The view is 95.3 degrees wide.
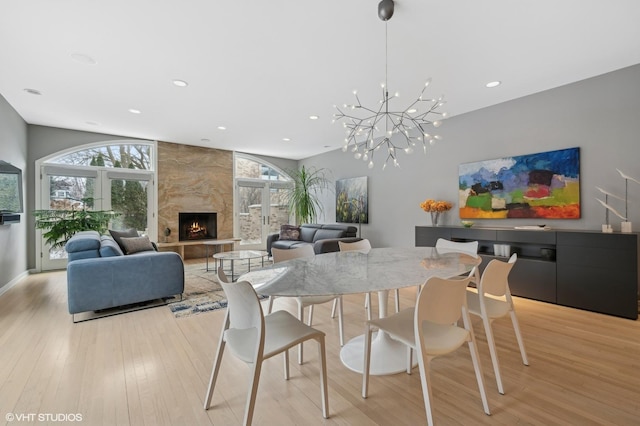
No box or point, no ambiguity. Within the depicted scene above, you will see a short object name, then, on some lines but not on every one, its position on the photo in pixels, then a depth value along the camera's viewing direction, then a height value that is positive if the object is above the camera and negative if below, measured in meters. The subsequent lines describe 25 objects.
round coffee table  4.21 -0.63
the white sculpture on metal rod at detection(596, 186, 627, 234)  3.04 +0.01
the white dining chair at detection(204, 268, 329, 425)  1.31 -0.65
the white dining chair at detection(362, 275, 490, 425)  1.38 -0.66
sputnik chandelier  4.14 +1.52
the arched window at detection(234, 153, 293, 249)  7.58 +0.39
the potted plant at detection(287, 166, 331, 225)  7.07 +0.49
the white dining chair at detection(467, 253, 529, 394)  1.77 -0.64
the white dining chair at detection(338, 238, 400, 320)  3.06 -0.36
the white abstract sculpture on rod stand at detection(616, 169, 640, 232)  2.97 +0.09
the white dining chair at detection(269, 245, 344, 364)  2.18 -0.51
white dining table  1.44 -0.36
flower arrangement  4.57 +0.10
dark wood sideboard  2.88 -0.61
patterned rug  3.31 -1.07
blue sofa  2.96 -0.67
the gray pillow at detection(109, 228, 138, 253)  4.36 -0.33
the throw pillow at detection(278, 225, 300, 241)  6.39 -0.44
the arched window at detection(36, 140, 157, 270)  5.34 +0.61
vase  4.69 -0.10
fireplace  6.80 -0.29
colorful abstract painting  3.51 +0.33
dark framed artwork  6.21 +0.27
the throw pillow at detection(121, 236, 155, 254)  4.29 -0.45
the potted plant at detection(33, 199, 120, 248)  4.45 -0.11
